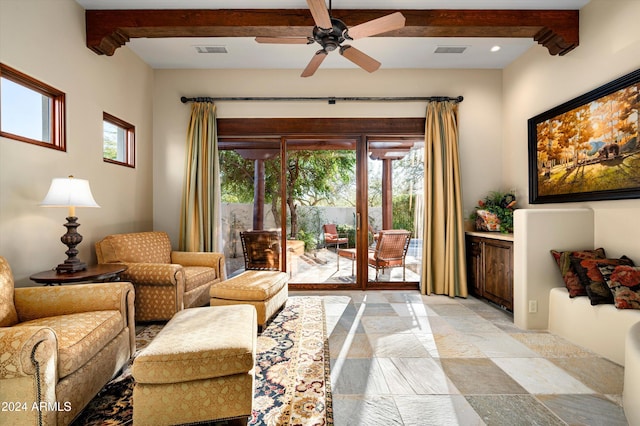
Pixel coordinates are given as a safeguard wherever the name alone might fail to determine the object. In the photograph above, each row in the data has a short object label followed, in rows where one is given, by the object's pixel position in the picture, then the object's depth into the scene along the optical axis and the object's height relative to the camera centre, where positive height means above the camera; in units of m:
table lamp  2.49 +0.12
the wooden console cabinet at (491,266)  3.58 -0.68
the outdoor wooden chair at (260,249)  4.71 -0.52
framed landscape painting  2.65 +0.64
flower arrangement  4.07 -0.01
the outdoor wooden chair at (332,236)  4.74 -0.34
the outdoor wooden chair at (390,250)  4.65 -0.55
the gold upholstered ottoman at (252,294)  3.06 -0.79
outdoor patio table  4.75 -0.60
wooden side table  2.40 -0.48
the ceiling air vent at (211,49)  3.99 +2.14
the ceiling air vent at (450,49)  3.99 +2.12
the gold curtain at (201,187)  4.45 +0.40
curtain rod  4.53 +1.68
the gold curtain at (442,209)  4.39 +0.05
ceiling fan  2.31 +1.49
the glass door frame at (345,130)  4.62 +1.24
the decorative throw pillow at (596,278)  2.59 -0.57
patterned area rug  1.79 -1.15
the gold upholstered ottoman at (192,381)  1.58 -0.86
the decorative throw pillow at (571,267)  2.82 -0.52
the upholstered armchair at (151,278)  3.15 -0.66
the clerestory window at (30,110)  2.45 +0.92
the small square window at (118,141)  3.70 +0.95
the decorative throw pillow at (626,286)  2.41 -0.59
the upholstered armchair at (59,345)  1.44 -0.69
